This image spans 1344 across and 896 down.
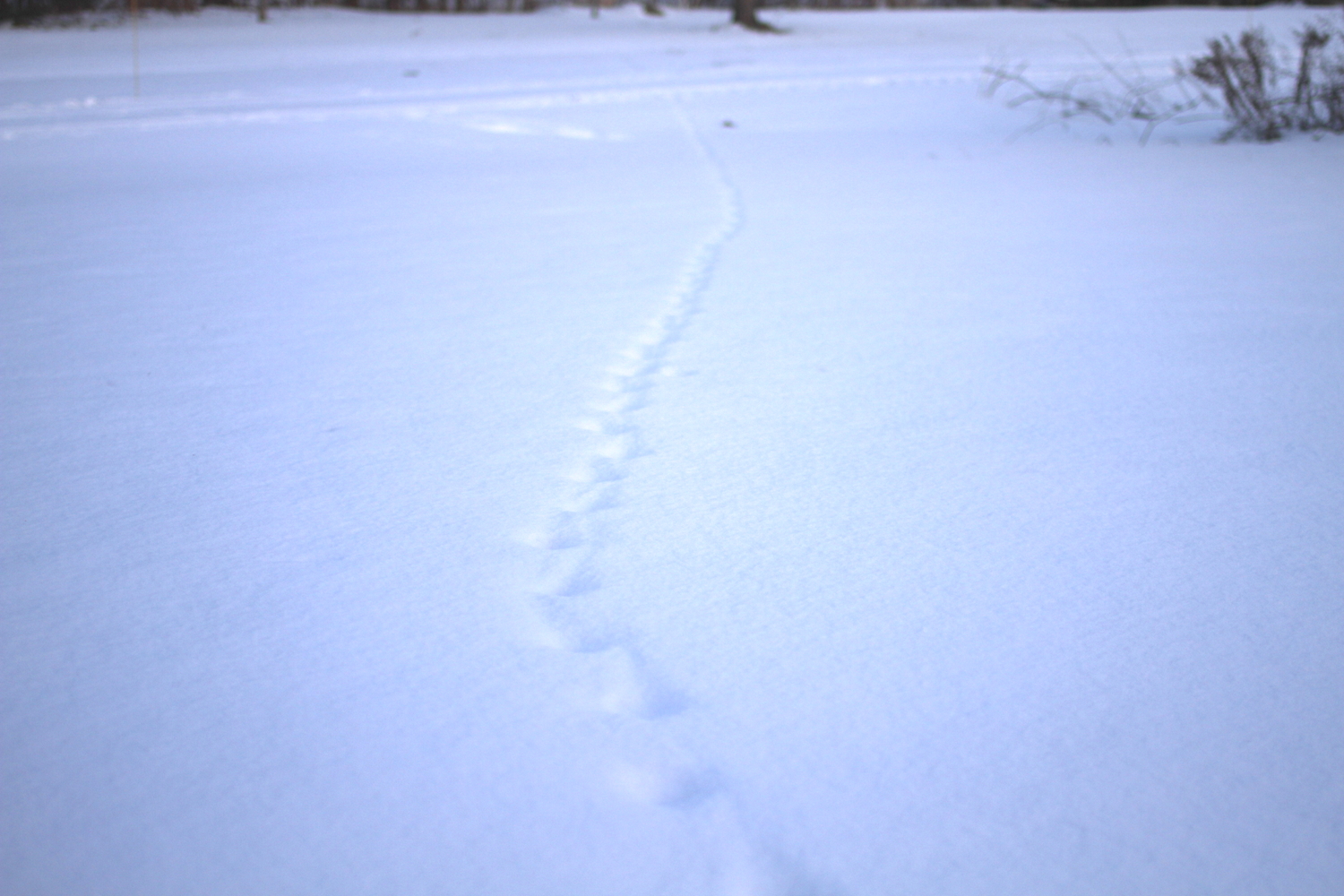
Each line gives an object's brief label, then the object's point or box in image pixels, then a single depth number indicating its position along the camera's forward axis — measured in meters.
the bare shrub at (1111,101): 5.36
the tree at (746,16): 15.46
